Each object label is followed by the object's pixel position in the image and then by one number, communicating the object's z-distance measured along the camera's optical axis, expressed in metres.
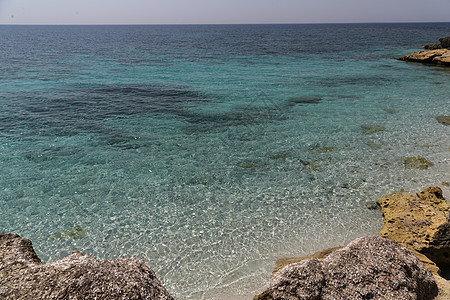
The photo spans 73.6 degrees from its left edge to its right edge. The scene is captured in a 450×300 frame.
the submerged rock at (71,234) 8.89
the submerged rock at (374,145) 14.29
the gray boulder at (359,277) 4.82
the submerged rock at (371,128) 16.23
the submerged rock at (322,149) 14.16
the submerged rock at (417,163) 12.40
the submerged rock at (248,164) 12.88
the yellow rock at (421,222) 7.40
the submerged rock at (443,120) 17.04
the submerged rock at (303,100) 21.94
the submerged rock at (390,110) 19.25
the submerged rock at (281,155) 13.67
